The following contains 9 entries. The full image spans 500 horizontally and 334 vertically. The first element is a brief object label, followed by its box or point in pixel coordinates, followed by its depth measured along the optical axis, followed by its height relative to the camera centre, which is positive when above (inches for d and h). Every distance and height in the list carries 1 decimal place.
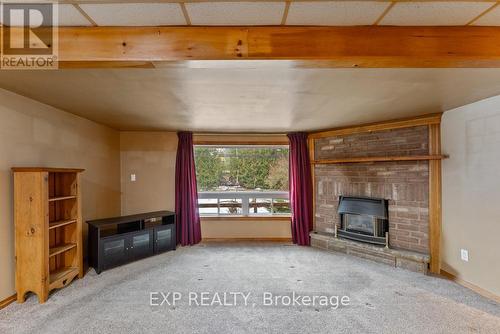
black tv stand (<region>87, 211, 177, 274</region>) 141.9 -39.0
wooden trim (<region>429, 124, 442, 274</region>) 138.0 -15.9
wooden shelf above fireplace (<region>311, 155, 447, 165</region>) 137.4 +6.6
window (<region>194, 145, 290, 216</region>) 207.6 -5.8
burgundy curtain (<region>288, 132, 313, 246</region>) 195.3 -12.8
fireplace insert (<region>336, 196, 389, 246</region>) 158.9 -31.6
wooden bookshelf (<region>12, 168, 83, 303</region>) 106.1 -23.2
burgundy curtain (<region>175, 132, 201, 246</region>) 192.9 -15.5
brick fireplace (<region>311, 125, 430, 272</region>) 144.8 -7.1
